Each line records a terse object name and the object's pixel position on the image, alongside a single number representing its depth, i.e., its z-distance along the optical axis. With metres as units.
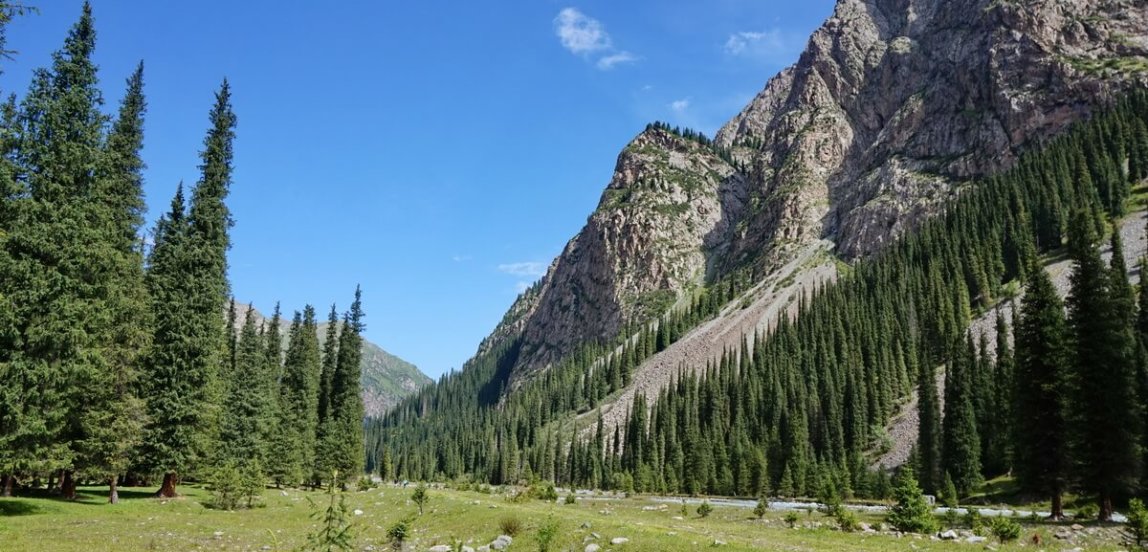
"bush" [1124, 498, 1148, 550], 25.45
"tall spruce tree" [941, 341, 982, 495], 71.69
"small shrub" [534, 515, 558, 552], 21.66
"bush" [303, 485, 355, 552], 9.27
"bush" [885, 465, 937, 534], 30.58
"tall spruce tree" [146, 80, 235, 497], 38.81
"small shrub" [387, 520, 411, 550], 25.81
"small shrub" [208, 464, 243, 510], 37.97
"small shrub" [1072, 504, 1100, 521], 35.59
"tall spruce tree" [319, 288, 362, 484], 70.50
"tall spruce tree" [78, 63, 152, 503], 32.25
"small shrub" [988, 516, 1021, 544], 27.41
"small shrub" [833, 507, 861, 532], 30.96
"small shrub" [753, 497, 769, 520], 40.16
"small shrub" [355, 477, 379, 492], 63.33
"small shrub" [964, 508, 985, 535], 30.08
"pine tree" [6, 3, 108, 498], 26.81
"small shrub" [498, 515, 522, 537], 25.48
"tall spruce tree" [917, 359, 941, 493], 77.88
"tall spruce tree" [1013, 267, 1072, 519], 37.94
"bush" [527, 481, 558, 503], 56.05
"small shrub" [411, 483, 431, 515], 35.41
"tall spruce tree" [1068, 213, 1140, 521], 35.81
